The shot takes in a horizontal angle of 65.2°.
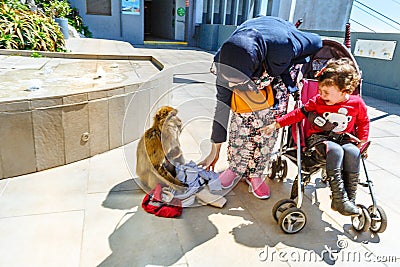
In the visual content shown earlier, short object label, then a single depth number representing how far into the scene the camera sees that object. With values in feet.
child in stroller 5.96
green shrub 17.54
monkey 6.85
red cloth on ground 6.65
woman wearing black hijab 5.69
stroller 6.22
